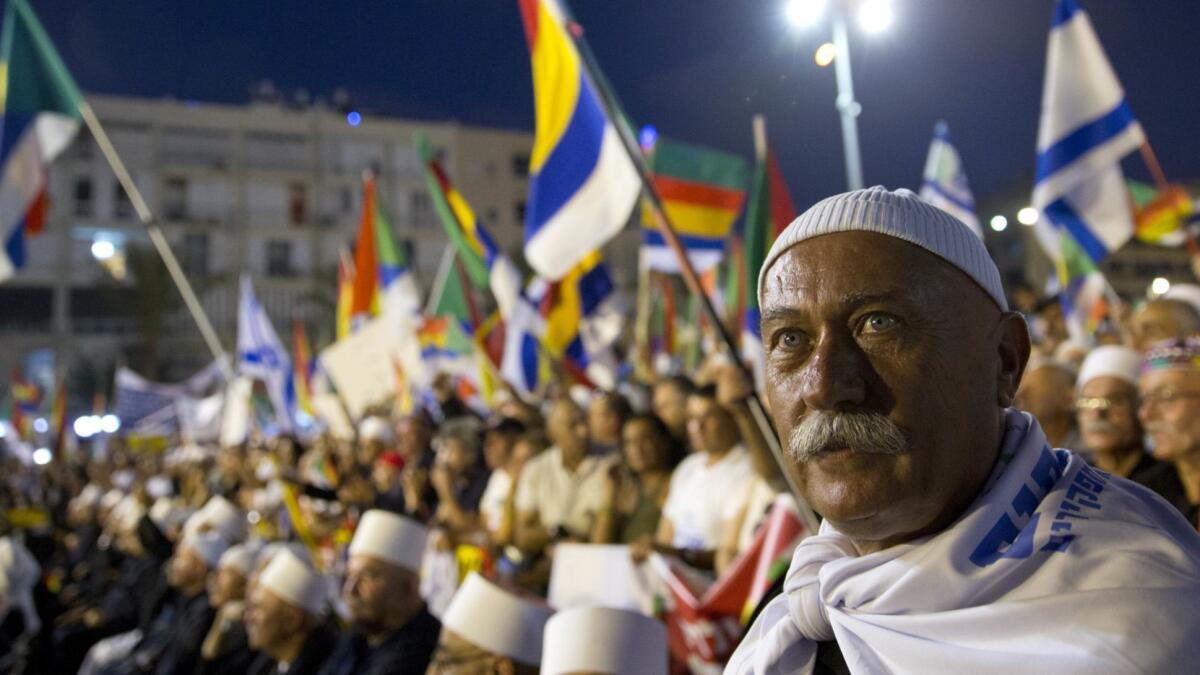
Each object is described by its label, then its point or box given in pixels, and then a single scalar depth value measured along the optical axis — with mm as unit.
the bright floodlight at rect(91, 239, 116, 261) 15652
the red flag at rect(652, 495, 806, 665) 3570
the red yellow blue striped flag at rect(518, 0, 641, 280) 4191
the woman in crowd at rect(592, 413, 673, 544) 5109
